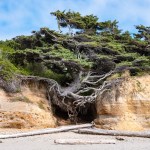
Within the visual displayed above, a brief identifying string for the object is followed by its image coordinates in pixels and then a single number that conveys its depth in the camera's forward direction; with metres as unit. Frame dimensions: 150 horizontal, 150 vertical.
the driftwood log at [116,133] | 20.27
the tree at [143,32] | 25.48
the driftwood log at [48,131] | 19.38
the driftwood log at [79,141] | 17.55
